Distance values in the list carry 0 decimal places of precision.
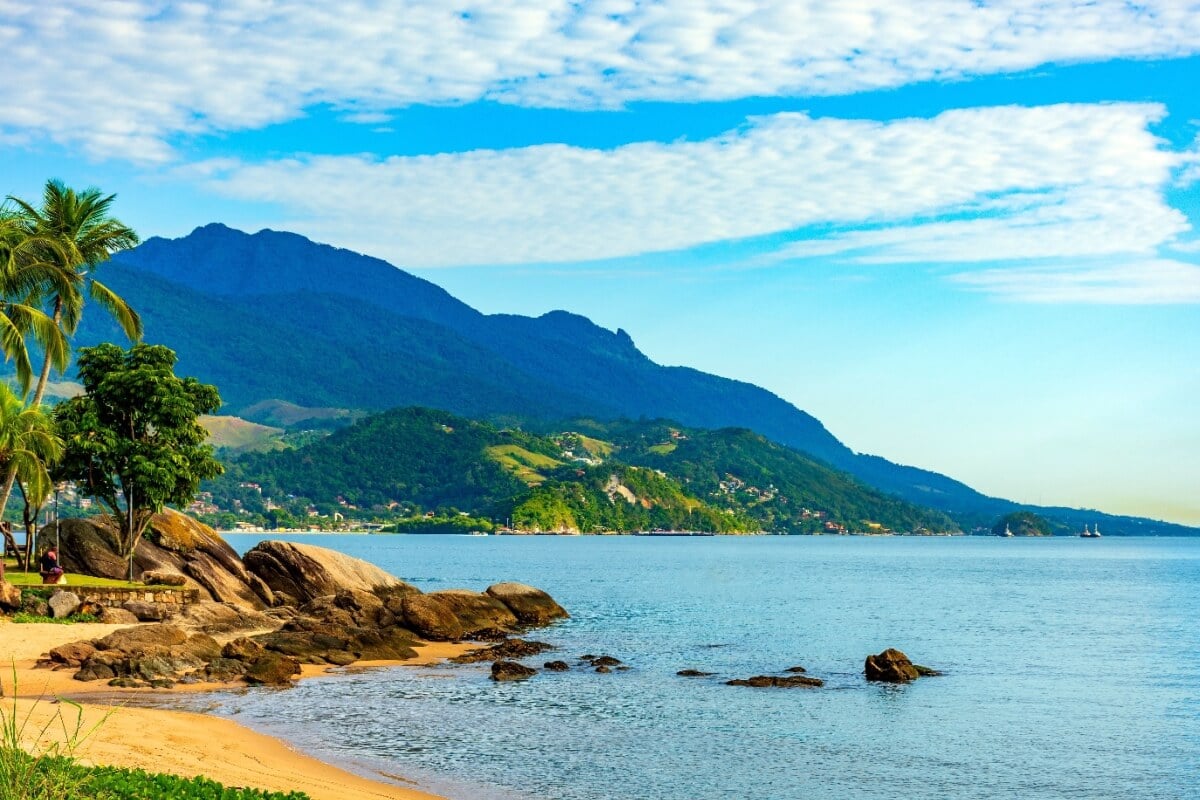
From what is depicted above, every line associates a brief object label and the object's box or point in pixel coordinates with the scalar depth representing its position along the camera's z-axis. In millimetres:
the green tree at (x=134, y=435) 56062
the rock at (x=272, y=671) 40969
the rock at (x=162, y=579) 57000
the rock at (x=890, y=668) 46594
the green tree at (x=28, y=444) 47219
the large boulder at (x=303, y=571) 66938
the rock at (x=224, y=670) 40812
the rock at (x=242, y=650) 43625
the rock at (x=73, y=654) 38594
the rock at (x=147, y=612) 50812
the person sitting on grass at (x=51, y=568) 51250
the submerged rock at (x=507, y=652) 51234
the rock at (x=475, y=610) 63406
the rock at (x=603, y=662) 50938
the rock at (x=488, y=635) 60750
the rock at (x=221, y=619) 51250
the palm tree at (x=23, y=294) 46312
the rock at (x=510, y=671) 45562
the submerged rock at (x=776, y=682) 45203
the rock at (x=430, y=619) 58844
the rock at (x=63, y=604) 47062
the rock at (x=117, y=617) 48500
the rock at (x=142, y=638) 40531
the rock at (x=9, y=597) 45938
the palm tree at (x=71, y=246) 51094
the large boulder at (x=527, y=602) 70750
